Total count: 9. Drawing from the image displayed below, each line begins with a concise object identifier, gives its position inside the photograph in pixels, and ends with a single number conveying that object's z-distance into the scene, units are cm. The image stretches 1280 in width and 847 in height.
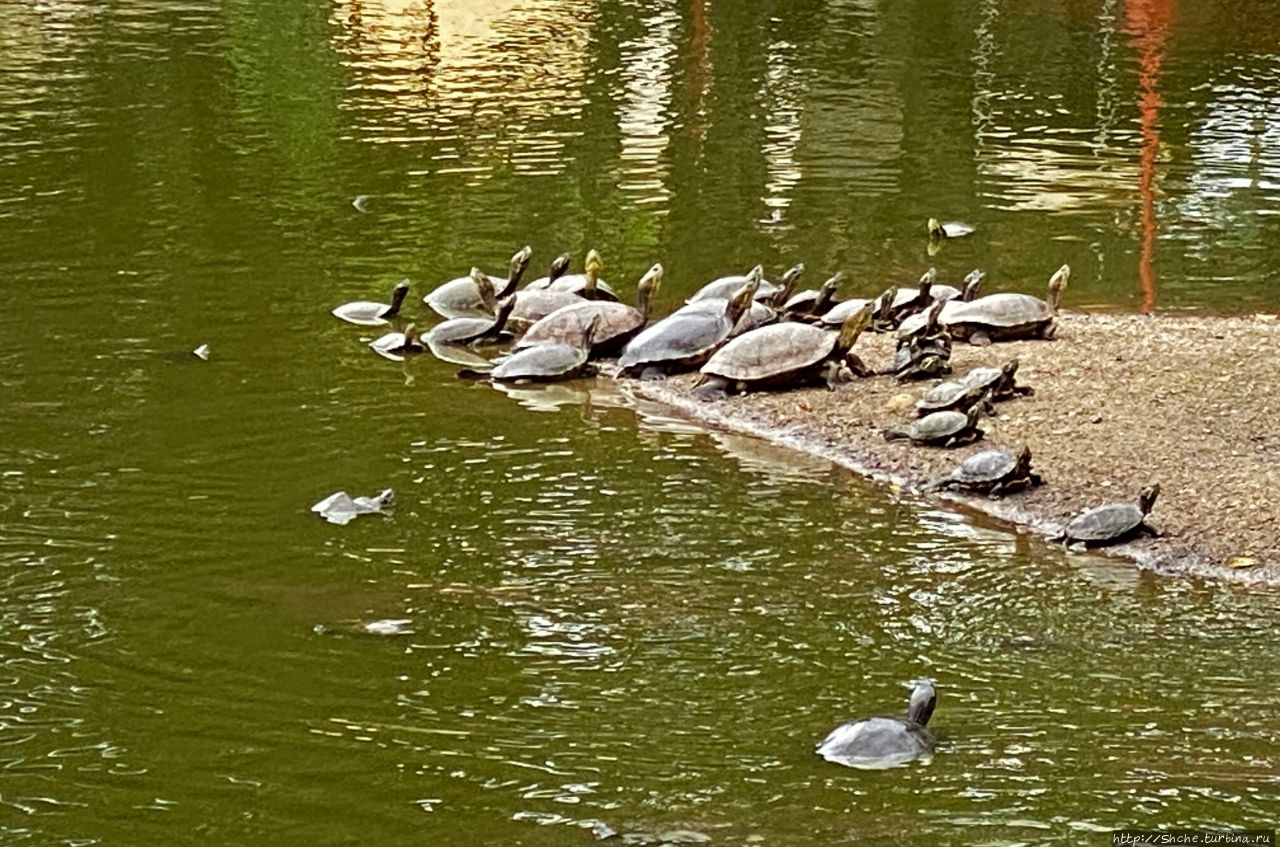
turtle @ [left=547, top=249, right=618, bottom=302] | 1073
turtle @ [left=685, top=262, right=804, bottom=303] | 1059
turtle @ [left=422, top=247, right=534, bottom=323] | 1102
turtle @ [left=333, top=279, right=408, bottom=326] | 1095
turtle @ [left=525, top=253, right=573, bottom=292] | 1120
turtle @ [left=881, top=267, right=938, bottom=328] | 1050
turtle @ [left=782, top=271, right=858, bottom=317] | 1042
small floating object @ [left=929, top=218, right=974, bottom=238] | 1277
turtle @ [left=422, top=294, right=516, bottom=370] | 1053
